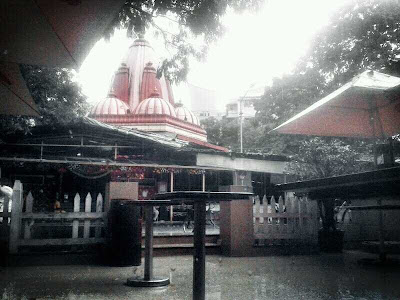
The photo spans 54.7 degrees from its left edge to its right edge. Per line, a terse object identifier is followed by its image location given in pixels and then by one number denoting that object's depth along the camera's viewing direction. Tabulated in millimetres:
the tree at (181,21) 6703
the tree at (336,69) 13188
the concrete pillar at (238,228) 8141
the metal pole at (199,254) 3420
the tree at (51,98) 12156
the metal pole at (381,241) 6520
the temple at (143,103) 22984
